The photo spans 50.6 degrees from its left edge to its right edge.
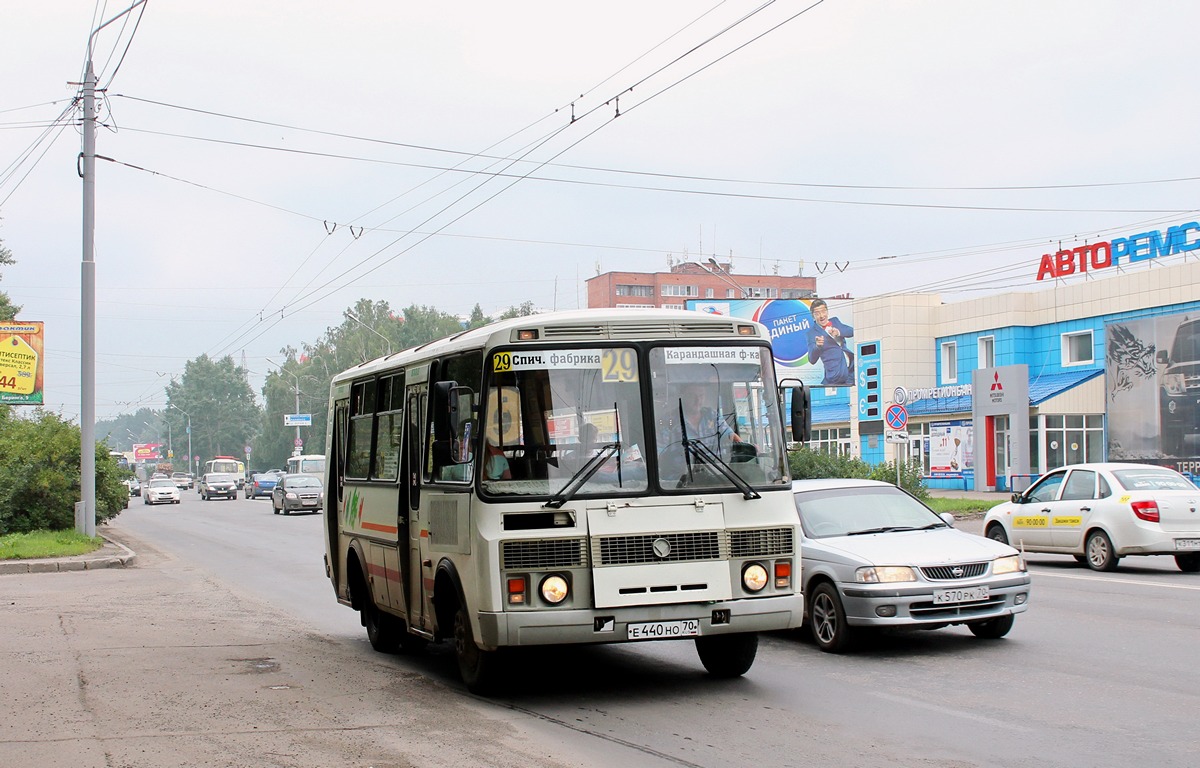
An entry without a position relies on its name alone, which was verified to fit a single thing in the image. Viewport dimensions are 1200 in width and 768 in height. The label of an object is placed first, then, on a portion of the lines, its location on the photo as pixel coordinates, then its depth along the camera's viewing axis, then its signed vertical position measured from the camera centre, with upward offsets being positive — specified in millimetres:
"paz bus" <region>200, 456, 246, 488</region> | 92500 -374
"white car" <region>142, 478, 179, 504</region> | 62812 -1557
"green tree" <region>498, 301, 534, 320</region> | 109025 +13195
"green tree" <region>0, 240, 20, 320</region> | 52053 +6707
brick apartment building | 123438 +16658
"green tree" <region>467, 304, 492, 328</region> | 123000 +13876
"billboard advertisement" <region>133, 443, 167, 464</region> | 162500 +1248
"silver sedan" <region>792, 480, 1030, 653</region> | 10461 -1055
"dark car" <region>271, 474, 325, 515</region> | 44312 -1205
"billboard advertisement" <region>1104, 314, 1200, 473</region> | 38812 +1920
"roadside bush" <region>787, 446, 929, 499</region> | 30297 -382
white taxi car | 17000 -901
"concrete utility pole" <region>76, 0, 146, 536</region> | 23422 +3275
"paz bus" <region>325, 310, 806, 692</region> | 8258 -206
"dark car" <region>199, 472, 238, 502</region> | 66375 -1317
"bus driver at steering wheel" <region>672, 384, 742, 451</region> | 8672 +236
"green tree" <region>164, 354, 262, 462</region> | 170250 +7227
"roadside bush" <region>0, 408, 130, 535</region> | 26031 -353
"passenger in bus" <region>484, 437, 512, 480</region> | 8398 -41
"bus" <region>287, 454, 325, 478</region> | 54531 -181
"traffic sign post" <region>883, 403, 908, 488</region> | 28969 +788
